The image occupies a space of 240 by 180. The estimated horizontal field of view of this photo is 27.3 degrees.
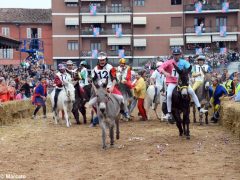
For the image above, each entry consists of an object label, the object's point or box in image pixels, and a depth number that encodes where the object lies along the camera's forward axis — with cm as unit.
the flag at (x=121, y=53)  7169
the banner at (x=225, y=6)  7231
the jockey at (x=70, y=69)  1928
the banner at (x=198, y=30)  7112
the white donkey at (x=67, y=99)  1875
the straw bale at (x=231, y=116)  1493
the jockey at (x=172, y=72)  1455
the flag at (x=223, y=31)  7150
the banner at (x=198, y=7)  7194
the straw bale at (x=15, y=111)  2025
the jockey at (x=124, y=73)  1976
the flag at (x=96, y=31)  7312
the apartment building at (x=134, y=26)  7312
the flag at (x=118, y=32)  7256
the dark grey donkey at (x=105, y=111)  1265
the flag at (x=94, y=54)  7119
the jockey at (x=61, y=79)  1897
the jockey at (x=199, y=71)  1830
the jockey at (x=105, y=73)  1393
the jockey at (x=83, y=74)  2042
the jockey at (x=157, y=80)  2066
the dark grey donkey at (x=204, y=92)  1823
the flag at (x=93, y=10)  7319
